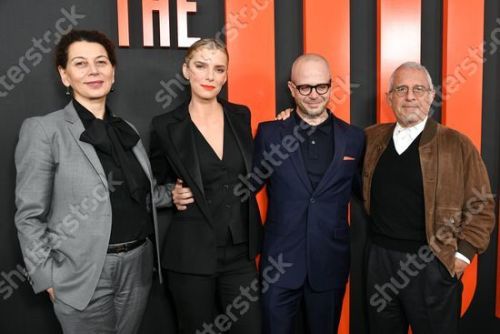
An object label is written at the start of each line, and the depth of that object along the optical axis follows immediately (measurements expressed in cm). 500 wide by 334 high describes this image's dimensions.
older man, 222
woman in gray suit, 179
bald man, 225
